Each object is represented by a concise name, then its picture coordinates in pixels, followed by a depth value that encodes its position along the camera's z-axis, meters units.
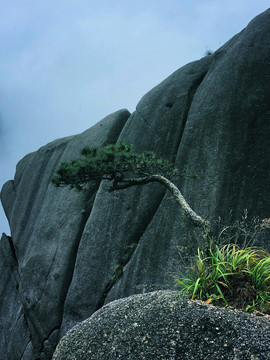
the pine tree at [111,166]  7.05
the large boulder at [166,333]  3.95
